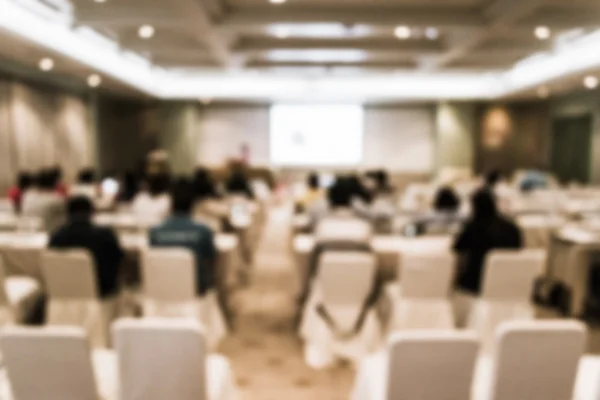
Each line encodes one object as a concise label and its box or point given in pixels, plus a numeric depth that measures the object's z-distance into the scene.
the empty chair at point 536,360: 2.39
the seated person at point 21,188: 6.79
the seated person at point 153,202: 6.14
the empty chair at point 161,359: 2.37
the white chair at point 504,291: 4.04
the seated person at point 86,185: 7.89
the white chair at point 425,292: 4.09
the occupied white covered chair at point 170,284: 4.02
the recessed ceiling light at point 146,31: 7.64
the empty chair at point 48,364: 2.36
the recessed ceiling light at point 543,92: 12.35
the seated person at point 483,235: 4.28
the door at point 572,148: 14.37
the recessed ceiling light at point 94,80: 10.28
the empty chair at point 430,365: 2.30
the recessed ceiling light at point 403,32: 7.67
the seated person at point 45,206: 6.08
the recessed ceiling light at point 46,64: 8.52
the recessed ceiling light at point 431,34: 8.30
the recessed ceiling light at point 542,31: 6.96
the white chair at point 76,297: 4.00
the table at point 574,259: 5.25
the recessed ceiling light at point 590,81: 10.34
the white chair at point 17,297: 3.86
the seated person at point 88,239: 4.14
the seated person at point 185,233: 4.30
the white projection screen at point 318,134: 16.70
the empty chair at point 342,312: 4.16
